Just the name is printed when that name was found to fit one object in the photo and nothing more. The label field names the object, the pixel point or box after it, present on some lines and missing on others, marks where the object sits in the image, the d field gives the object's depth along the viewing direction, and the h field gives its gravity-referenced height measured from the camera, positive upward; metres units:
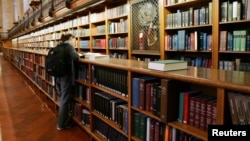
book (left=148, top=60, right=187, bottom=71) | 1.91 -0.10
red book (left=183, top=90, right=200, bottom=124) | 1.78 -0.35
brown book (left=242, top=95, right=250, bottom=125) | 1.36 -0.29
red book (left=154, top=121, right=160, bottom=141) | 2.01 -0.62
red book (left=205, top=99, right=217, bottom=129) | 1.59 -0.37
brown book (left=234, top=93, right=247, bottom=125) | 1.39 -0.31
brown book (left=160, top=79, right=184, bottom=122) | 1.81 -0.33
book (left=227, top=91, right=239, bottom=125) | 1.42 -0.31
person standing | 3.72 -0.53
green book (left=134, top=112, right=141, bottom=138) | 2.27 -0.63
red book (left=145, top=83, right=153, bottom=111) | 2.06 -0.34
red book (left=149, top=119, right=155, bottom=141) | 2.06 -0.61
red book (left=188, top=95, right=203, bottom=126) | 1.74 -0.39
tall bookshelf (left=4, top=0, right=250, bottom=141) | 1.73 -0.07
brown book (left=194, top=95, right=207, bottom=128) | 1.70 -0.39
